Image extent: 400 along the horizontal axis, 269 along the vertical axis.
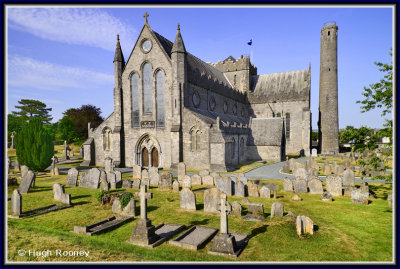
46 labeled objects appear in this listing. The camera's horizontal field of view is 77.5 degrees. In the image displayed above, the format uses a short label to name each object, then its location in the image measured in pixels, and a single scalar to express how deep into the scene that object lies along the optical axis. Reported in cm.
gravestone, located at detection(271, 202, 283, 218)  1080
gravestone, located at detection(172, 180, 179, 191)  1606
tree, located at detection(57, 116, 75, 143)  5112
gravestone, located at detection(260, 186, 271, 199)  1438
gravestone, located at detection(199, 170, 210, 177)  1817
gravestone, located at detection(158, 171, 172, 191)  1644
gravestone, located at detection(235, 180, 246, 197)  1468
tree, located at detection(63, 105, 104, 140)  5238
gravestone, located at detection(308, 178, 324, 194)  1487
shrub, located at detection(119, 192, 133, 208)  1164
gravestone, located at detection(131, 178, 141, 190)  1698
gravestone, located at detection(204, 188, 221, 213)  1170
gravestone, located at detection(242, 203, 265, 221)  1066
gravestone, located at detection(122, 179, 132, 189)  1712
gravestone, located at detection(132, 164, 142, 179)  2089
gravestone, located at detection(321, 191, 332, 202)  1364
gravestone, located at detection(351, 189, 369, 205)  1278
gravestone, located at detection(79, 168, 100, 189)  1697
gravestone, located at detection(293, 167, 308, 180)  1802
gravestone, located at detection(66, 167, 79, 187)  1769
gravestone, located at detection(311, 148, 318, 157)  3901
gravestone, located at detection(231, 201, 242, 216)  1118
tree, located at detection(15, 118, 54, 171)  2288
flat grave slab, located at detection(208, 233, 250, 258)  738
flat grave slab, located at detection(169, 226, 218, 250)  793
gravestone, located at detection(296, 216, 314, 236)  891
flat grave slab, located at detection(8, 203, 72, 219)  1105
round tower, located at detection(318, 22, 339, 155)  4056
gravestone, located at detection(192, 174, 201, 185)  1816
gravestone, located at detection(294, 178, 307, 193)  1537
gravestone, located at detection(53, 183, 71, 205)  1311
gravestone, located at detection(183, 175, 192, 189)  1662
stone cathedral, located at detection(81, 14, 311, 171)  2567
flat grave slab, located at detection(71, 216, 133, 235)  914
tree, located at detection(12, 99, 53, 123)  6512
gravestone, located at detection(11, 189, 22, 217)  1104
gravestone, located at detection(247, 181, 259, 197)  1454
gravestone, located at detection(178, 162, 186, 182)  2023
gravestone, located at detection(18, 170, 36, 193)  1533
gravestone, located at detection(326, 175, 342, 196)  1459
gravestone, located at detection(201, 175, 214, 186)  1775
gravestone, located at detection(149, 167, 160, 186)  1831
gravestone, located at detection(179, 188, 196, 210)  1219
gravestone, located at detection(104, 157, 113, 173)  2264
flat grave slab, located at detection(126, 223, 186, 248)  812
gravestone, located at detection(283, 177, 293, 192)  1570
